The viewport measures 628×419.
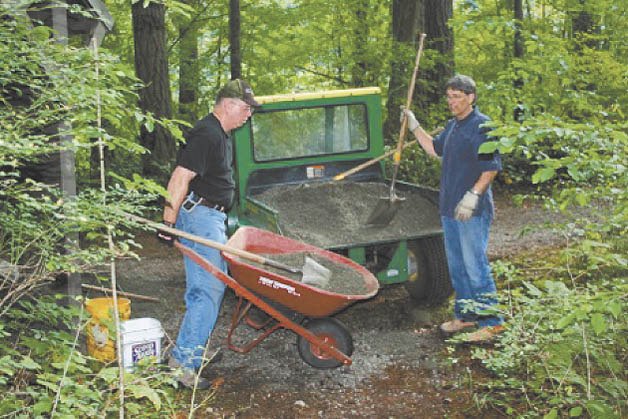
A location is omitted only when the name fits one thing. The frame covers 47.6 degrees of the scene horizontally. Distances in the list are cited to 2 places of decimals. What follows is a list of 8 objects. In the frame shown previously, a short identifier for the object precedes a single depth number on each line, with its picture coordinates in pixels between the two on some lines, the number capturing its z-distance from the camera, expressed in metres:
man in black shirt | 4.83
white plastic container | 4.75
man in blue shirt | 5.36
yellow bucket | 4.80
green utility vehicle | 6.19
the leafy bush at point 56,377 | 2.96
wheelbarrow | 4.70
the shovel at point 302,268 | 4.48
